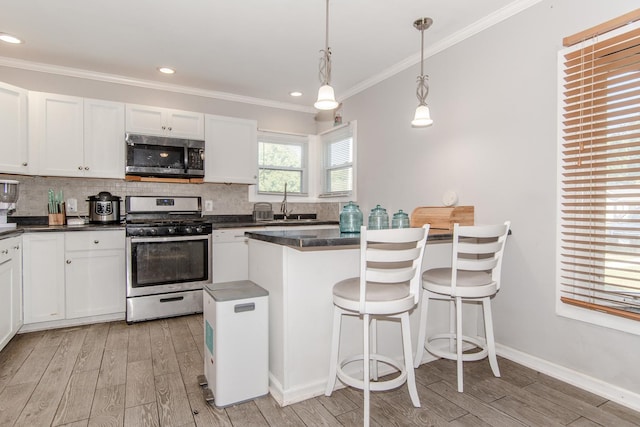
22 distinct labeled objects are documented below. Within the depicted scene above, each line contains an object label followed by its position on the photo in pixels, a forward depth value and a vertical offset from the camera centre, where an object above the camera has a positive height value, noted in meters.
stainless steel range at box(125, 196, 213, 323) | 3.39 -0.61
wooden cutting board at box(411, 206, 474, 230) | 2.64 -0.08
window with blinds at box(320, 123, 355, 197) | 4.46 +0.59
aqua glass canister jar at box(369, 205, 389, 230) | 2.32 -0.09
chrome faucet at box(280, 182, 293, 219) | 4.92 -0.03
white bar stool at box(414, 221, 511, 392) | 2.10 -0.47
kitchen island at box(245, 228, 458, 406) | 2.01 -0.58
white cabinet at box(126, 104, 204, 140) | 3.78 +0.90
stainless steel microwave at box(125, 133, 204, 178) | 3.71 +0.52
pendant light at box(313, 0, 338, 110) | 2.16 +0.67
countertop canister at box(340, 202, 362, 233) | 2.21 -0.09
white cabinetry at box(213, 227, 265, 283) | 3.87 -0.55
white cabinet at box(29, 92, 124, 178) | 3.38 +0.66
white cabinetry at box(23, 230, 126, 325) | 3.12 -0.65
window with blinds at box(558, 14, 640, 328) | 1.92 +0.19
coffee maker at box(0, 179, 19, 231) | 3.12 +0.05
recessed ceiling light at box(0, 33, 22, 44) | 2.98 +1.39
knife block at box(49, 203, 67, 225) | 3.48 -0.15
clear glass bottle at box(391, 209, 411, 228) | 2.38 -0.10
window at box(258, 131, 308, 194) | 4.86 +0.59
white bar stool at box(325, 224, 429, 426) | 1.70 -0.45
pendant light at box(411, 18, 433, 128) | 2.55 +0.65
